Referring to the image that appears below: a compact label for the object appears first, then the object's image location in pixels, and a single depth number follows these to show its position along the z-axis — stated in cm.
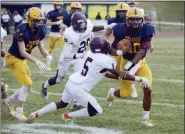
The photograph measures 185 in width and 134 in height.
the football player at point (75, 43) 1226
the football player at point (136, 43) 1148
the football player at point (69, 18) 1414
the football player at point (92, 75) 1071
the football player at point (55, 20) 2342
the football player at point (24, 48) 1198
